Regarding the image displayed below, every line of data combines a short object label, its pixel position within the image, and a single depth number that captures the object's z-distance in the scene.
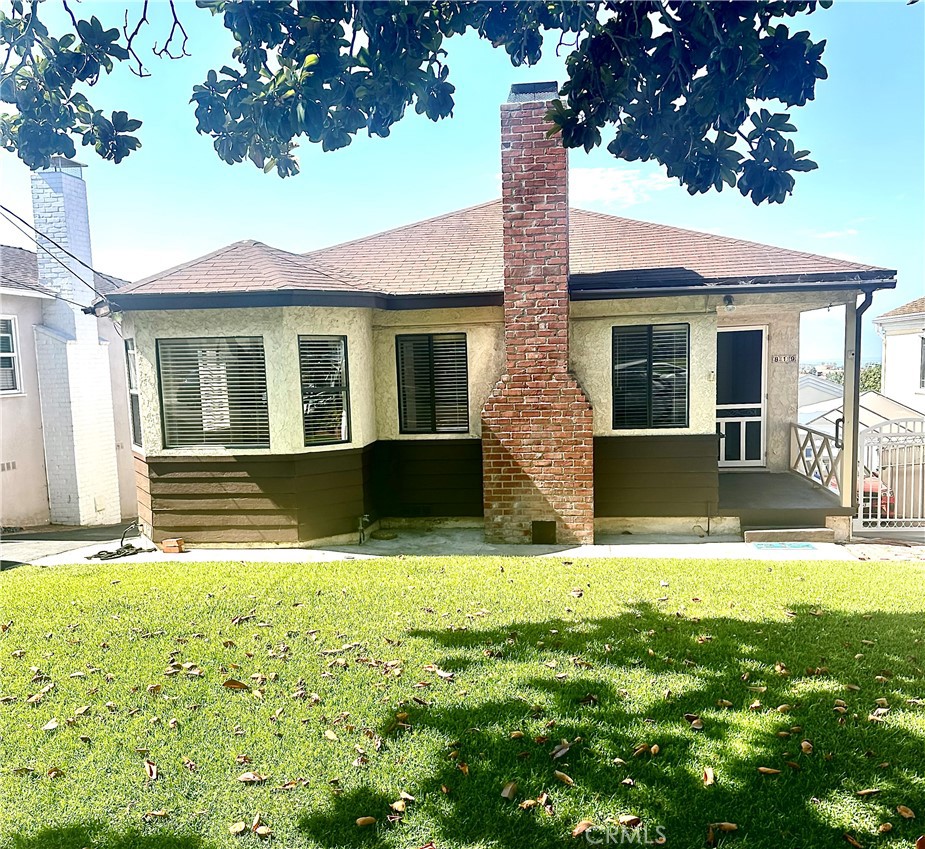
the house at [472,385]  9.20
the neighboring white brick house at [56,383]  14.35
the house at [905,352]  23.48
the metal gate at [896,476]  9.55
